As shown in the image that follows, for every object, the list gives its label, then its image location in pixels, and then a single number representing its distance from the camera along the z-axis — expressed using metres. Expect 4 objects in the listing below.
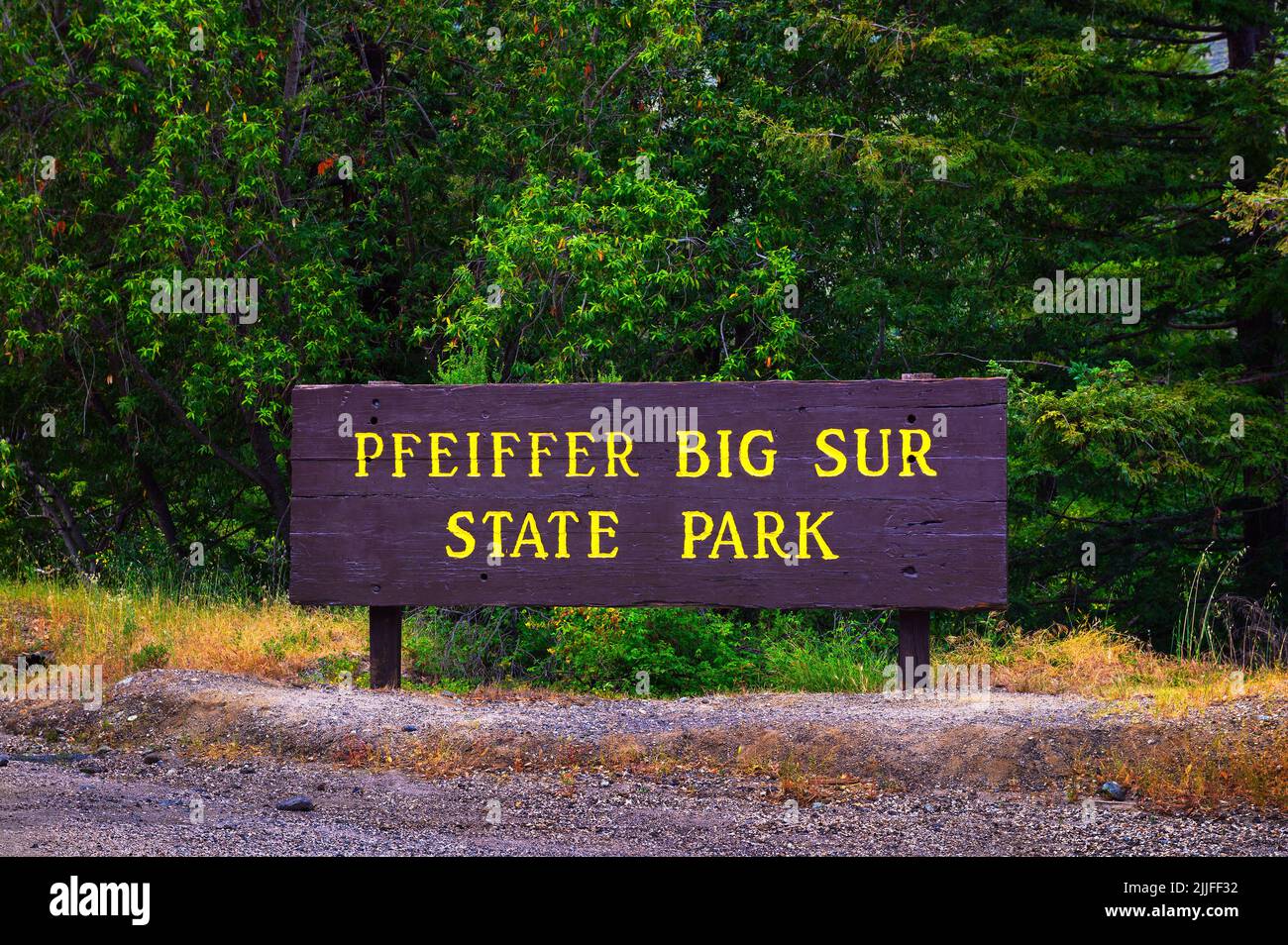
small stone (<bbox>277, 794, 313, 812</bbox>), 6.98
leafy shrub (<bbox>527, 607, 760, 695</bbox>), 10.88
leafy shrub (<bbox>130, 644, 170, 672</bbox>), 10.38
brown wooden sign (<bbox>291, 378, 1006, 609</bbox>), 9.68
